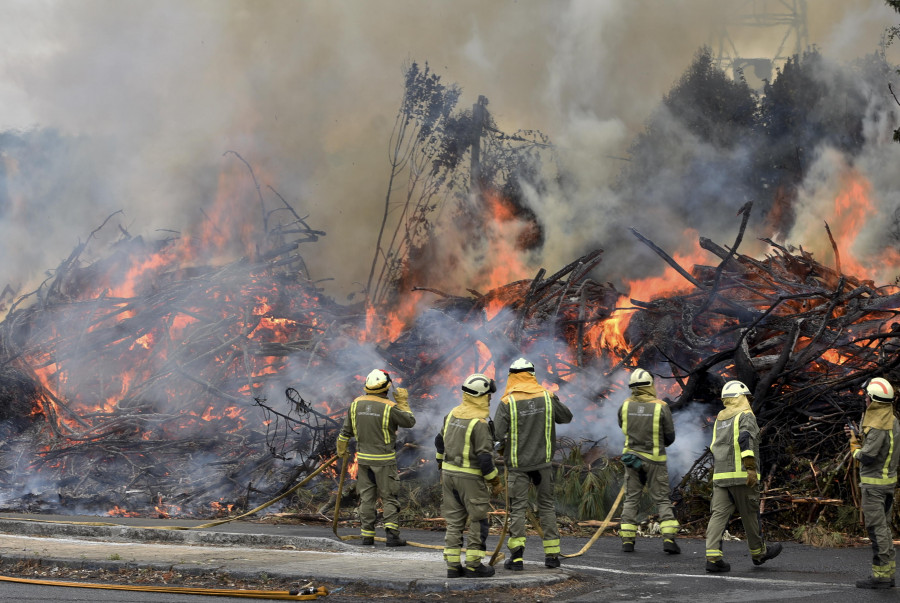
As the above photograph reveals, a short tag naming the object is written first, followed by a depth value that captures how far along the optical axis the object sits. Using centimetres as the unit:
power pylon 4994
